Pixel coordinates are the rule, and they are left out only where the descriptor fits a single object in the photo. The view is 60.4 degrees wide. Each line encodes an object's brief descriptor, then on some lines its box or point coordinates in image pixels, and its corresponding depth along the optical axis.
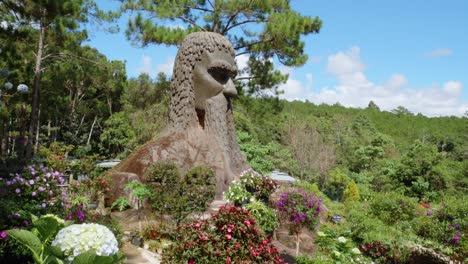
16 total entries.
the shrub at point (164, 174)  6.79
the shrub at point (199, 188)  6.25
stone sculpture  8.58
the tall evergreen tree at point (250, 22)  13.77
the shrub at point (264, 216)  6.27
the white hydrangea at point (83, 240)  2.36
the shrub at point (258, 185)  7.39
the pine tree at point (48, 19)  10.15
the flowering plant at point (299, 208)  6.25
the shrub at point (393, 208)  9.51
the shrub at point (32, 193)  4.63
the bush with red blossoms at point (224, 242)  3.75
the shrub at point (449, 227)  7.84
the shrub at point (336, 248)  5.24
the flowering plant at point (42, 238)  2.30
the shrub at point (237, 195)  6.97
